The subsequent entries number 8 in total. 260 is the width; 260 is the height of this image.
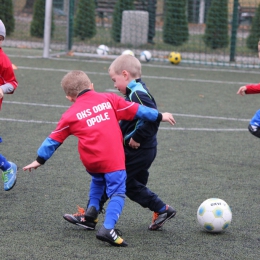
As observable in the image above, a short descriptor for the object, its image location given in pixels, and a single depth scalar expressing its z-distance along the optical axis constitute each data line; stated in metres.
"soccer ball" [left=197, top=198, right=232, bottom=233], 7.22
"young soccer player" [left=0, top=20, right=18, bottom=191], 8.60
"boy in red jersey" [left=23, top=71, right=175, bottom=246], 6.63
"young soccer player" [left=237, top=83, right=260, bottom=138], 10.13
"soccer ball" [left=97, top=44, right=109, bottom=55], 25.16
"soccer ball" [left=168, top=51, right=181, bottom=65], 24.03
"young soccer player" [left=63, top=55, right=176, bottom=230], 7.04
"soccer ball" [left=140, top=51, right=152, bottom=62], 24.17
